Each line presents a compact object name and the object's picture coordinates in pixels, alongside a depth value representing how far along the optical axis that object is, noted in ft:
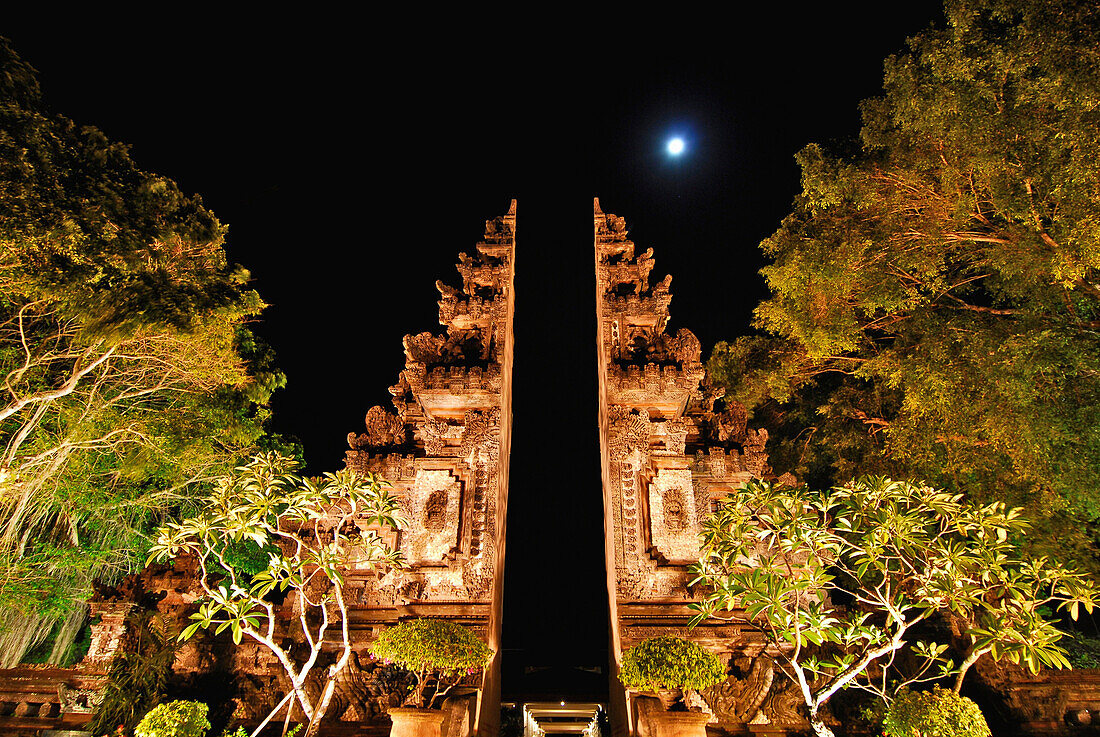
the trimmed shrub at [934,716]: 16.97
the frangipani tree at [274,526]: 16.90
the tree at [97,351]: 21.62
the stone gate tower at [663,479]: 22.29
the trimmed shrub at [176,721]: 17.60
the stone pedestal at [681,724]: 18.07
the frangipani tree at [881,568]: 16.06
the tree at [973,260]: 21.94
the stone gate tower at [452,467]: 24.93
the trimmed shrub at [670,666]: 18.48
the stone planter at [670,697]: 20.12
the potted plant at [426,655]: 18.52
